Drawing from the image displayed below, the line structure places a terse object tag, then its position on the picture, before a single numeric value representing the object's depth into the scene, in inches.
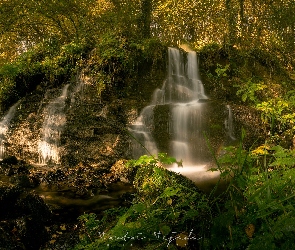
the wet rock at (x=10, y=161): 347.3
